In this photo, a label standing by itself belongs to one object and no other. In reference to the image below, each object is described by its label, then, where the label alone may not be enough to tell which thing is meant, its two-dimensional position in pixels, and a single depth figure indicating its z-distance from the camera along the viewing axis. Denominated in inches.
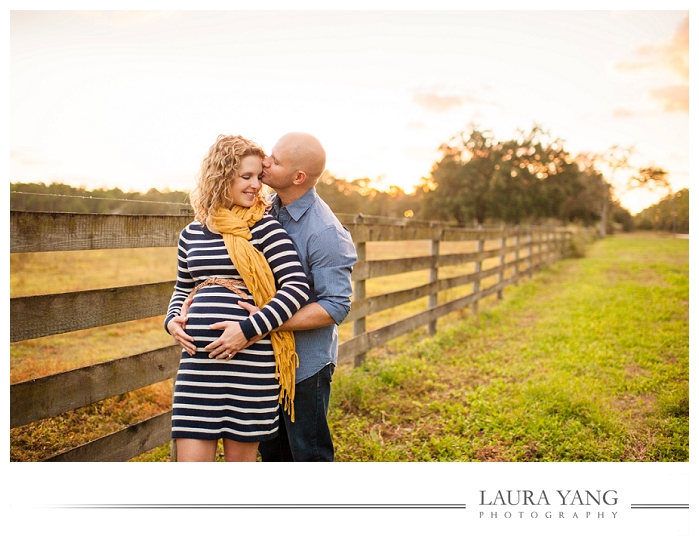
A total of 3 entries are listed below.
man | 70.8
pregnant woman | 66.7
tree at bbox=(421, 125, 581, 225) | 1054.4
